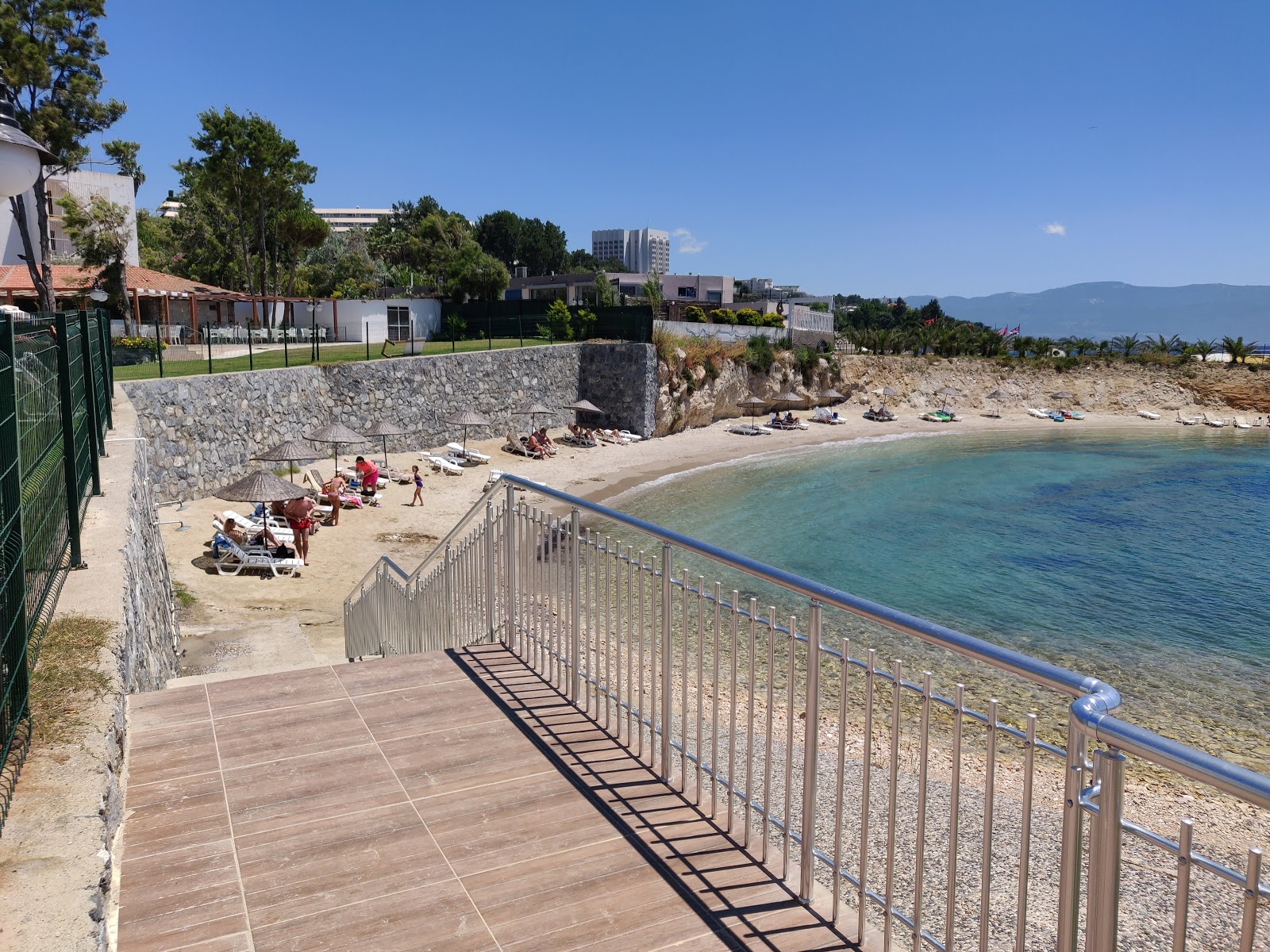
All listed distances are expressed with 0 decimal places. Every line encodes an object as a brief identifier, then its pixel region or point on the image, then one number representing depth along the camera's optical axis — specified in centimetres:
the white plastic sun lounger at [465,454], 3244
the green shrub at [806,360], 5422
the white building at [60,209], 4744
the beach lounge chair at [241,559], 1811
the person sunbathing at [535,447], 3484
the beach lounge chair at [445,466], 3002
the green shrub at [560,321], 4353
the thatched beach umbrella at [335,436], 2530
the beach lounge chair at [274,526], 1988
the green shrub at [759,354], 5022
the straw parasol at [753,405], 5119
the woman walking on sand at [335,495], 2277
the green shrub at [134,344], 2902
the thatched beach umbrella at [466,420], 3219
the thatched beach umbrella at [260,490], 1839
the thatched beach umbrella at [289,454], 2241
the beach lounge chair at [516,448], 3475
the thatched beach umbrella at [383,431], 2850
